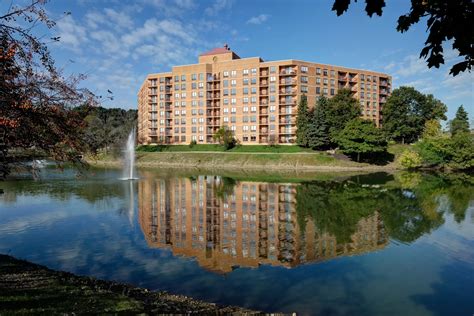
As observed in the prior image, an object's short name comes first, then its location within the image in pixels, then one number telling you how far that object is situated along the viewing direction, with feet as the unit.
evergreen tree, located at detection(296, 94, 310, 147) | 254.47
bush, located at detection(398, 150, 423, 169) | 219.82
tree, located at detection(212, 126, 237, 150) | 279.08
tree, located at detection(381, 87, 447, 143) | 278.87
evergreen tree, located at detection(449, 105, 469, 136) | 314.76
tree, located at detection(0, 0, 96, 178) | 24.32
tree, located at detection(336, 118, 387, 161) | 221.66
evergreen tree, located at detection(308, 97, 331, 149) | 246.27
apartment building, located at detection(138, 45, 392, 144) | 288.30
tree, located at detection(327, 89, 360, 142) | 248.73
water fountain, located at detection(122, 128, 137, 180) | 165.97
